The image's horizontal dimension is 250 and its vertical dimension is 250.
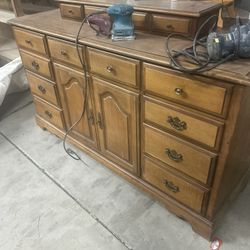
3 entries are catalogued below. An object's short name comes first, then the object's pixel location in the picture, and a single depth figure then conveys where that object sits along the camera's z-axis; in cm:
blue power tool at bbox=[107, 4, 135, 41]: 109
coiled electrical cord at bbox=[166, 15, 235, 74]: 85
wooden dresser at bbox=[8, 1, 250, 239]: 91
